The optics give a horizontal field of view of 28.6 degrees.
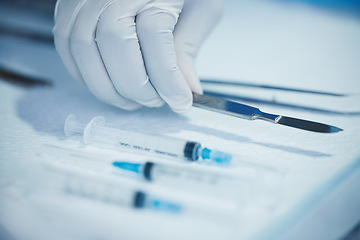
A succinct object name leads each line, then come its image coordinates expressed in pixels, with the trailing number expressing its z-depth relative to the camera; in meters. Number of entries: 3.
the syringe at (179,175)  0.36
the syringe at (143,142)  0.38
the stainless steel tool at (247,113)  0.39
